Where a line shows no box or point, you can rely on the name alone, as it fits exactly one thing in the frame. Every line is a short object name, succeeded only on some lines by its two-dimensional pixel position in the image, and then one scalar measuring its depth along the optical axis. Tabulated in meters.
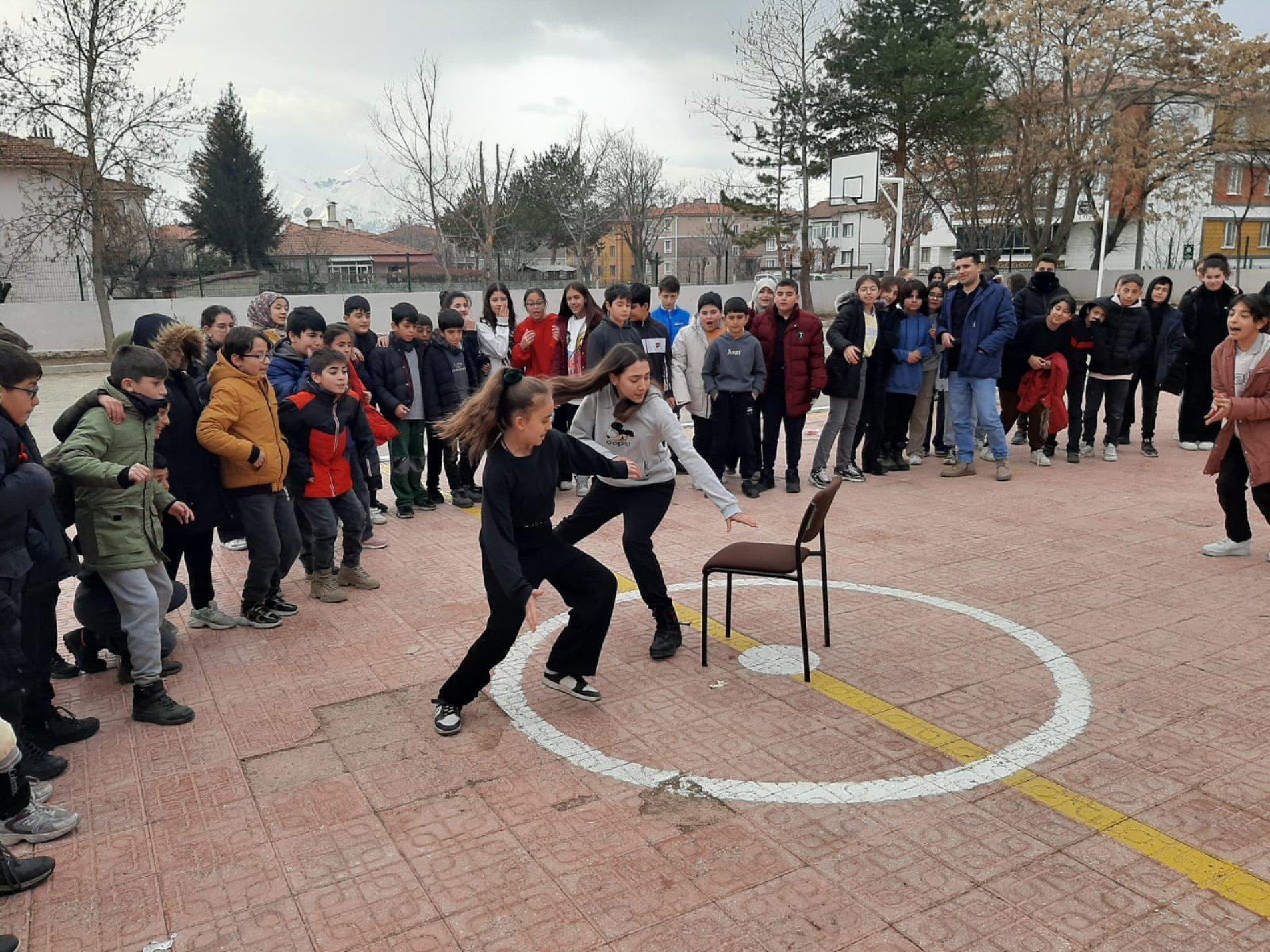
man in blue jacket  9.47
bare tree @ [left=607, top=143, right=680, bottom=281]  42.59
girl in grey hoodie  5.06
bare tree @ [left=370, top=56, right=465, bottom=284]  30.08
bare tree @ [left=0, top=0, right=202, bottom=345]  24.91
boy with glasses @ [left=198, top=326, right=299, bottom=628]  5.47
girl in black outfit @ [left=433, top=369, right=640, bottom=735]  4.22
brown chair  4.74
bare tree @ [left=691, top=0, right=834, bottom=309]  33.12
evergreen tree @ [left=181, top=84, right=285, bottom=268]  46.31
